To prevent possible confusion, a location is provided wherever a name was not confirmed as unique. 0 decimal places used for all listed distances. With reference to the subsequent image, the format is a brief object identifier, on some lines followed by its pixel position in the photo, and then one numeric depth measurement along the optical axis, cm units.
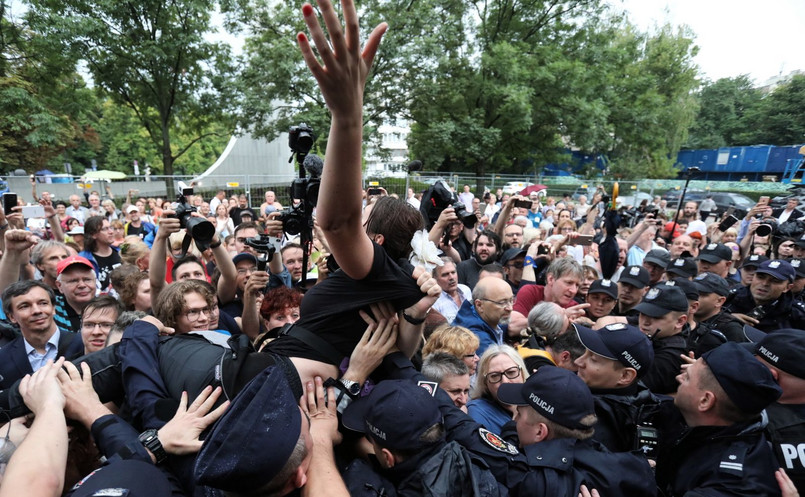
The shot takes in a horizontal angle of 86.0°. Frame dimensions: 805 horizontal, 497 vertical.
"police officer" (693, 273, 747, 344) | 392
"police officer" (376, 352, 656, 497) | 179
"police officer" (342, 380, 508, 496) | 157
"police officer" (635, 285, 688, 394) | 310
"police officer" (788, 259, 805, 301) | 483
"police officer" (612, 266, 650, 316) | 432
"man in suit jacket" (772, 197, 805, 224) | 854
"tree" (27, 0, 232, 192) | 1416
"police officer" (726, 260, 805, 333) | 435
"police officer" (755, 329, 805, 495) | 217
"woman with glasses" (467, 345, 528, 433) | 256
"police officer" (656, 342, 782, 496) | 196
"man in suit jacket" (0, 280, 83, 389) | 295
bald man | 362
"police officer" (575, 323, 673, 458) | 227
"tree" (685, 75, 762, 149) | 4381
